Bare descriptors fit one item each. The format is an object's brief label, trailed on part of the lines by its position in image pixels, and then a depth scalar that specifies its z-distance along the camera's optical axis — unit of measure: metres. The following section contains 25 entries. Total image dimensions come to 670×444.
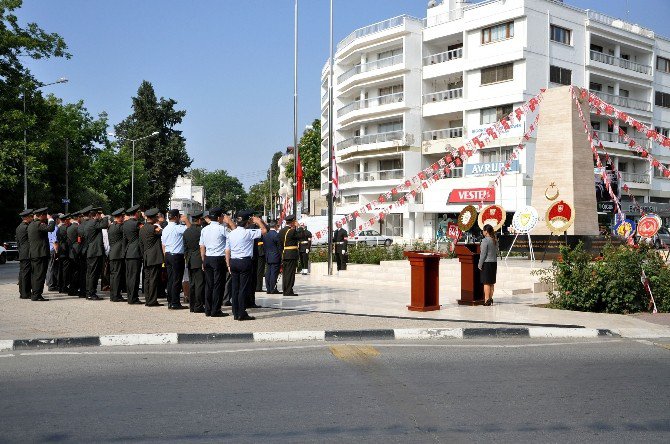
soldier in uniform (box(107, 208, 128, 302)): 14.15
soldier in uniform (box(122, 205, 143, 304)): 13.71
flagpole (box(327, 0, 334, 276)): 22.05
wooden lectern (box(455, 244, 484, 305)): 13.55
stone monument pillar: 21.61
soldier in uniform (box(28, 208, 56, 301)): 14.32
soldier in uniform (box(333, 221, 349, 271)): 23.55
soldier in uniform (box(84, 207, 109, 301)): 14.61
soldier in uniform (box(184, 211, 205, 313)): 12.41
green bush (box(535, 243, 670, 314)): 12.60
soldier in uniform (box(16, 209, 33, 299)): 14.68
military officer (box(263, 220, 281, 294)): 15.93
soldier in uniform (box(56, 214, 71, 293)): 15.54
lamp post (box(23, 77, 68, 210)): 33.40
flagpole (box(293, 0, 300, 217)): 26.22
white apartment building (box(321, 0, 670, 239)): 42.50
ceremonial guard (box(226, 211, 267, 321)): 11.18
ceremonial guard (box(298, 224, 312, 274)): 20.77
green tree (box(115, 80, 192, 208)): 70.12
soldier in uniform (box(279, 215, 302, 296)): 15.89
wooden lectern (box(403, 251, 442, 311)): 12.48
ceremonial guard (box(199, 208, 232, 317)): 11.70
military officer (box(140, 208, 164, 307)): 13.27
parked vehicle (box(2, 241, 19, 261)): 37.44
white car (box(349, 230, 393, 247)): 46.34
